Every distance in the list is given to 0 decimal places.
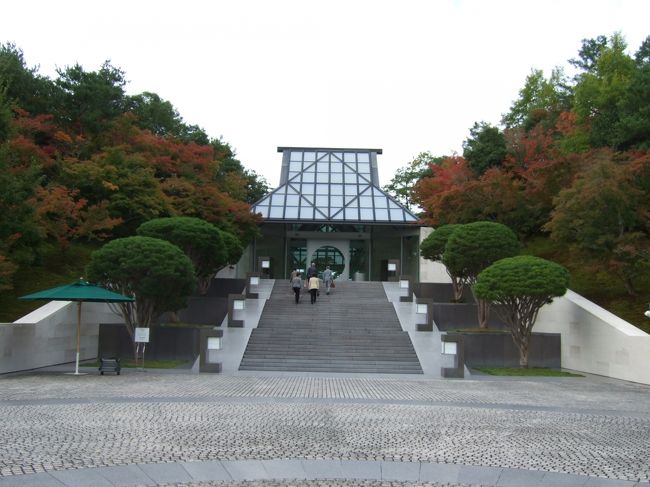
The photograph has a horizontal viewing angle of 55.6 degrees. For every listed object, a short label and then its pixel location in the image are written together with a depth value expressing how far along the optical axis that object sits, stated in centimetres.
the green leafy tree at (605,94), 2195
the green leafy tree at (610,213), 1841
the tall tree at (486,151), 3162
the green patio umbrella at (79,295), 1463
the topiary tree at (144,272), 1664
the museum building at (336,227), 3703
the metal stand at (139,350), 1708
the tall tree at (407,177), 4744
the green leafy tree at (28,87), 2536
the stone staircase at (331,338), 1838
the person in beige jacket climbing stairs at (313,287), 2478
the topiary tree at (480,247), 2166
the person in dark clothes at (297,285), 2480
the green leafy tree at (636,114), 2028
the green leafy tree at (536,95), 3954
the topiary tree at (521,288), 1712
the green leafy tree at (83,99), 2678
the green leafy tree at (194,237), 2169
